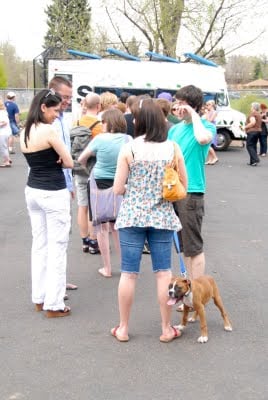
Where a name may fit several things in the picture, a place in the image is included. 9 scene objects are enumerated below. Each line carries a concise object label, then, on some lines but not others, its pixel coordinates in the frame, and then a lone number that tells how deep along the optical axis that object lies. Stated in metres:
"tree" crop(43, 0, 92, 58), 29.19
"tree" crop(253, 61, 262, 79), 76.48
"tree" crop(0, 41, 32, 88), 67.56
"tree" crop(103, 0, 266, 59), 26.73
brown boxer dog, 4.21
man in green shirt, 4.56
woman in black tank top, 4.60
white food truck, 20.17
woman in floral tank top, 4.09
